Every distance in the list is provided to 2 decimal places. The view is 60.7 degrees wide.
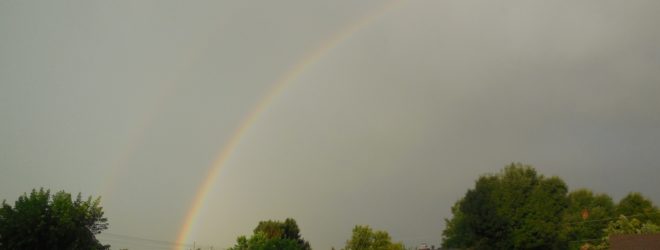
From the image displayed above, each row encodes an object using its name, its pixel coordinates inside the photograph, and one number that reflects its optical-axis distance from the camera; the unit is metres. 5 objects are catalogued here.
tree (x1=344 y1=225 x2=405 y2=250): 87.50
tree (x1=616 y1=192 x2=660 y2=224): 84.19
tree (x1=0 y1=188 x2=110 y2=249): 42.66
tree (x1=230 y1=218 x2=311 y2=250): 71.31
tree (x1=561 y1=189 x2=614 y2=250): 85.83
